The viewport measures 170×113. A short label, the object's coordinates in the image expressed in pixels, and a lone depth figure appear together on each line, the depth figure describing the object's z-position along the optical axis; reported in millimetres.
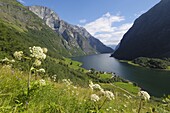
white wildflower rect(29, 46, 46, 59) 2147
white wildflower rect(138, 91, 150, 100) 2383
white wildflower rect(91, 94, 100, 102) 2261
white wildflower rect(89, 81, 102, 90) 2600
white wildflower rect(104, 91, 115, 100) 2287
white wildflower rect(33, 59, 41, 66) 2164
